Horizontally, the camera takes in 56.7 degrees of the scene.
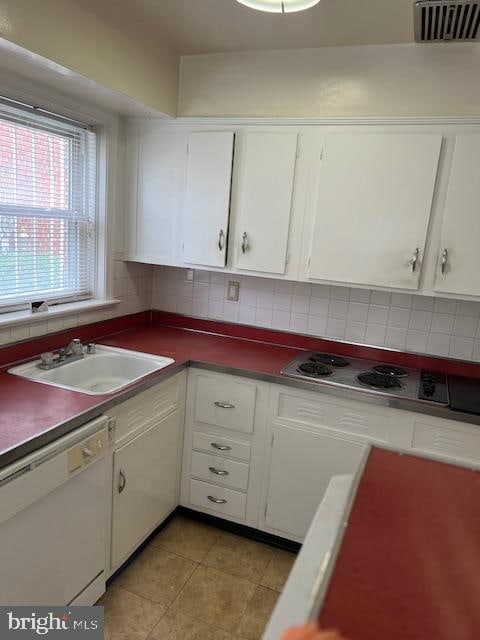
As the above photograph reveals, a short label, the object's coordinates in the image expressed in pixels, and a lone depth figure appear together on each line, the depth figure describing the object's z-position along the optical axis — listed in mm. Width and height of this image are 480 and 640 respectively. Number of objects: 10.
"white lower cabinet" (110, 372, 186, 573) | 1867
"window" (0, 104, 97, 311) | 1988
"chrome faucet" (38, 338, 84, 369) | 2020
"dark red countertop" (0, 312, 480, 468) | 1460
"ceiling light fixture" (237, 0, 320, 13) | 1497
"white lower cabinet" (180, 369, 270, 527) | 2225
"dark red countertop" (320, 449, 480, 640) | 608
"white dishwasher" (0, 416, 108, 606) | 1331
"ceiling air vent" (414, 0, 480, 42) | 1595
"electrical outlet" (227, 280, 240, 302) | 2725
